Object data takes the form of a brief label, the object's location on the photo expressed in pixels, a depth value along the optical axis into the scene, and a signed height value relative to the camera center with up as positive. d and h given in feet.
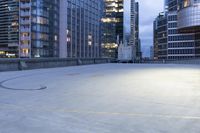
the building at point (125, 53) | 191.85 +7.74
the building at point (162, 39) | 392.78 +47.19
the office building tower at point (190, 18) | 302.85 +71.38
